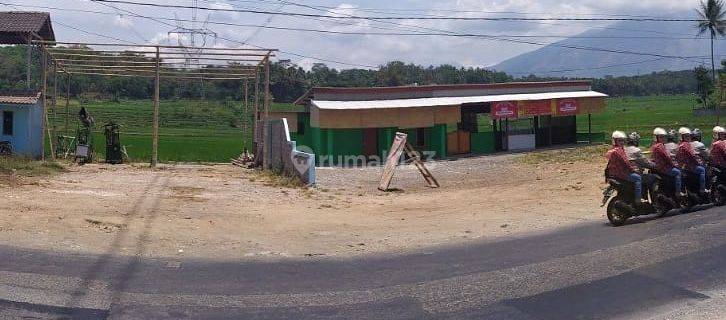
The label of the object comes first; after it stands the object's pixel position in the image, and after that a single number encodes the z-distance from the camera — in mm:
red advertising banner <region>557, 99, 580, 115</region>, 41688
